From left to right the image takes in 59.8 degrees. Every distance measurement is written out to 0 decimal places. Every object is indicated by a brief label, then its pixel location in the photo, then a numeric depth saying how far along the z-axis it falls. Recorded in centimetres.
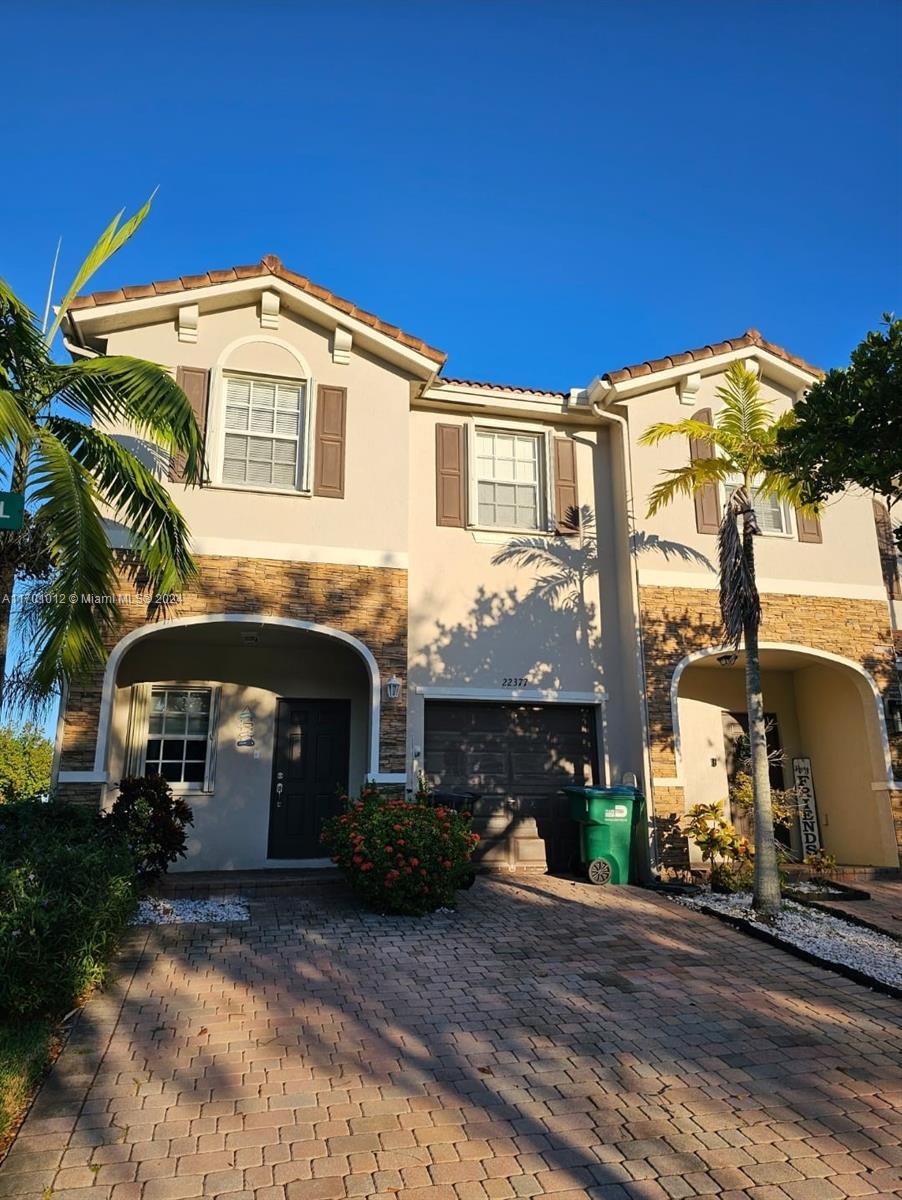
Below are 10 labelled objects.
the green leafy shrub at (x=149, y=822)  815
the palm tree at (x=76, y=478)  674
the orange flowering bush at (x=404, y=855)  799
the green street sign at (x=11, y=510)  491
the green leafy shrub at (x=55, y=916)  491
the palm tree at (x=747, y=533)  839
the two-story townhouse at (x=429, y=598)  1017
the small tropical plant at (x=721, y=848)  955
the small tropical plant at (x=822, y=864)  1077
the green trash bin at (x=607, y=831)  998
